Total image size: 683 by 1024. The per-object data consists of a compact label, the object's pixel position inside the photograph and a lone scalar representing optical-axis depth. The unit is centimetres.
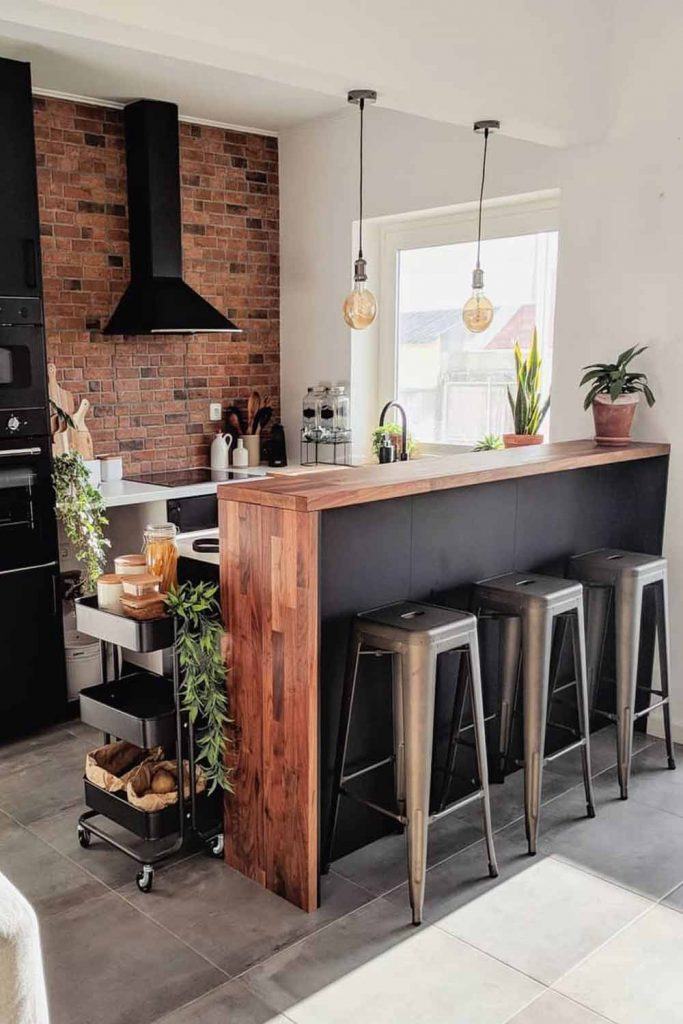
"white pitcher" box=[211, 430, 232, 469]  521
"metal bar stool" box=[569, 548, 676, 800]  322
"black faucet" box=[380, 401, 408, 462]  471
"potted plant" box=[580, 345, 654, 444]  358
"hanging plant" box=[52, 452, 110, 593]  382
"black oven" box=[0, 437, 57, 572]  363
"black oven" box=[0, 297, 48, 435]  359
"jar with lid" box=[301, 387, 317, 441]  528
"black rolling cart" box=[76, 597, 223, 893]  260
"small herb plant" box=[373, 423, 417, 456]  490
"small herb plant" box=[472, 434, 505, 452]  453
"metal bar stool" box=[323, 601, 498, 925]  245
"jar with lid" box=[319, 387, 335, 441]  522
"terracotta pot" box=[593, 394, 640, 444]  359
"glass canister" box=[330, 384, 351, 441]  520
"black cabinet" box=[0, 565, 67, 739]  371
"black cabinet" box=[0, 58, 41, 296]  350
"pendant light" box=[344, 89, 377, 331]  397
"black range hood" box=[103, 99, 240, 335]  458
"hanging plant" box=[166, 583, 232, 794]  259
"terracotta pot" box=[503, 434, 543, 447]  427
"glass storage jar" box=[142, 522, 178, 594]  268
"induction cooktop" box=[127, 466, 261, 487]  464
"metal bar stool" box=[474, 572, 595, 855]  281
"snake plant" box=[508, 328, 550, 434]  436
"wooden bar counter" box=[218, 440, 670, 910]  250
